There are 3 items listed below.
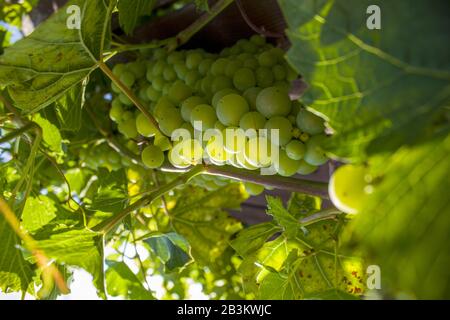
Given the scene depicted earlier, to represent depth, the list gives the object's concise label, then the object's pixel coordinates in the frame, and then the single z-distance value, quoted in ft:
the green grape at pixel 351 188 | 0.77
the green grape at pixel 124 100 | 1.38
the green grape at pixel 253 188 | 1.20
